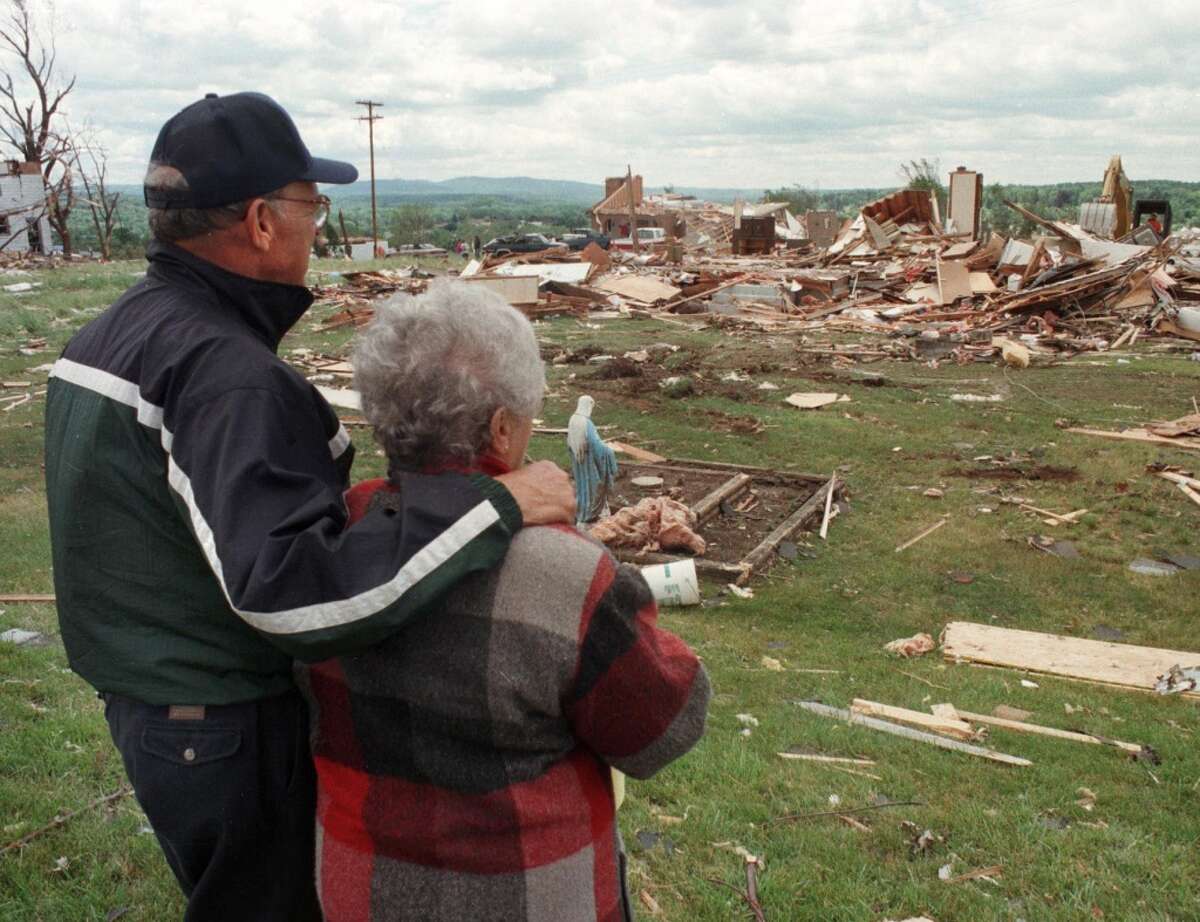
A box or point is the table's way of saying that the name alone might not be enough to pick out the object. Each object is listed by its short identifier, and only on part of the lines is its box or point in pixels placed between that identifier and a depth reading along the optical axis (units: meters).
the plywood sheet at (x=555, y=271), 26.55
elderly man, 1.70
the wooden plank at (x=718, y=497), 9.33
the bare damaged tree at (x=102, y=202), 37.78
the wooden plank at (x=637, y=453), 11.30
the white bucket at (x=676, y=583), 7.58
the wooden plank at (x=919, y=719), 5.34
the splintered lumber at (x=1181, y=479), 10.09
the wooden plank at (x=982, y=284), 22.92
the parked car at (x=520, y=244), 39.53
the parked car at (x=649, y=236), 45.73
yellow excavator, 28.77
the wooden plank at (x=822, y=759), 4.87
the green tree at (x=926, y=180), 45.09
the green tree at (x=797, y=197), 79.18
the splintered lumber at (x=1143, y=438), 11.45
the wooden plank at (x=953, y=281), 23.00
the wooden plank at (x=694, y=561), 8.08
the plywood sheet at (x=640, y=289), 25.55
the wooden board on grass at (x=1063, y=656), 6.36
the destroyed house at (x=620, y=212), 55.12
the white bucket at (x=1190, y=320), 19.00
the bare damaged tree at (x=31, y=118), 37.62
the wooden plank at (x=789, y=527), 8.34
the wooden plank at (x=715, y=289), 24.72
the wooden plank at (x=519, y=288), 22.48
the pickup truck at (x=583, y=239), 43.66
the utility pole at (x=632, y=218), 39.52
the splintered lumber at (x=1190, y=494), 9.74
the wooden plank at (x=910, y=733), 5.04
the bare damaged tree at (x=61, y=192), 35.59
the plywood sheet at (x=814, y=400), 14.06
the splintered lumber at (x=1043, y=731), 5.23
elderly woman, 1.76
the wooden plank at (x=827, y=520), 9.06
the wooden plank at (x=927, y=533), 8.85
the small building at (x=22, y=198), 37.78
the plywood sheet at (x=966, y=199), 32.75
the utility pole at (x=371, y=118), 51.53
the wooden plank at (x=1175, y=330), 18.95
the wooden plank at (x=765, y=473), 10.54
